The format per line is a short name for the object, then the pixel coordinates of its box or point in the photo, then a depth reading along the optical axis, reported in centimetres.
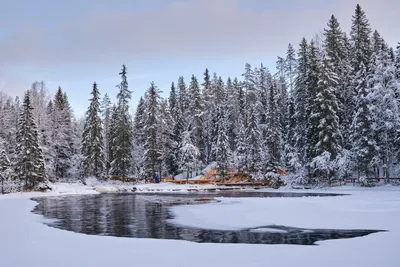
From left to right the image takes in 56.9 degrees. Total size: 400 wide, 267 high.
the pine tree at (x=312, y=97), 4722
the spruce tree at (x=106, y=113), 8786
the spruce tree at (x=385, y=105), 4003
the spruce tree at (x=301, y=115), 5175
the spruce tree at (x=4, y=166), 4831
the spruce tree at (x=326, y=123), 4538
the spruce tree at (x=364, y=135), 4109
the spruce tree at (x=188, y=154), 6028
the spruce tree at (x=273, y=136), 5472
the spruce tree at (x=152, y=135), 6088
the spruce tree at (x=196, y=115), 7200
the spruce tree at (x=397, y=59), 4755
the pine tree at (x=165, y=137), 6394
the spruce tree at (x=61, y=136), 6412
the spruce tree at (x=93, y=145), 5975
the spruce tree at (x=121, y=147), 6181
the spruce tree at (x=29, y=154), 4581
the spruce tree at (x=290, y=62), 8217
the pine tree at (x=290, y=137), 5393
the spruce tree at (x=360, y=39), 5219
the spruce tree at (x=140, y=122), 7156
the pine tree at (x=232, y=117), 7814
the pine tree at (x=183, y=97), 8391
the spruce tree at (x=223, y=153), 6009
